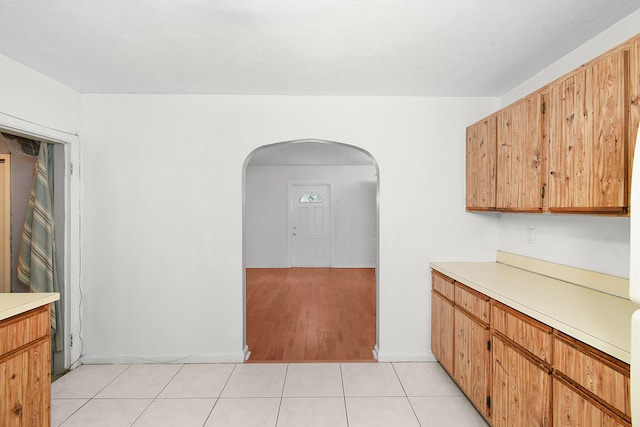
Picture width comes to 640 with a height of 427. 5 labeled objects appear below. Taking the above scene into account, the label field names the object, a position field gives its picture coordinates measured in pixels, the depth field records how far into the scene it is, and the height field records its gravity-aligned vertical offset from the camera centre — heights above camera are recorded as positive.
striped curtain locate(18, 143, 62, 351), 2.76 -0.24
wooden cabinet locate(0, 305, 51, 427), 1.65 -0.84
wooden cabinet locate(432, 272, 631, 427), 1.27 -0.78
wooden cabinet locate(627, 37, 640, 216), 1.40 +0.50
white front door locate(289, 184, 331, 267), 7.81 -0.32
